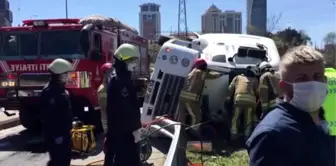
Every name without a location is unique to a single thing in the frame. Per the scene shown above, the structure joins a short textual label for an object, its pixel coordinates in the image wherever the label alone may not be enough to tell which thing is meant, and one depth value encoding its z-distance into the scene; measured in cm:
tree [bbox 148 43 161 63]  3422
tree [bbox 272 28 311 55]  3951
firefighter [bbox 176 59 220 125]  954
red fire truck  1110
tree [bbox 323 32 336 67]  4017
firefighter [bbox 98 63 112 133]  821
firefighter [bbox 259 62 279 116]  909
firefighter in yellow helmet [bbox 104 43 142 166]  539
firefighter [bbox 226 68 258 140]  927
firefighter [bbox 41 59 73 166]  559
